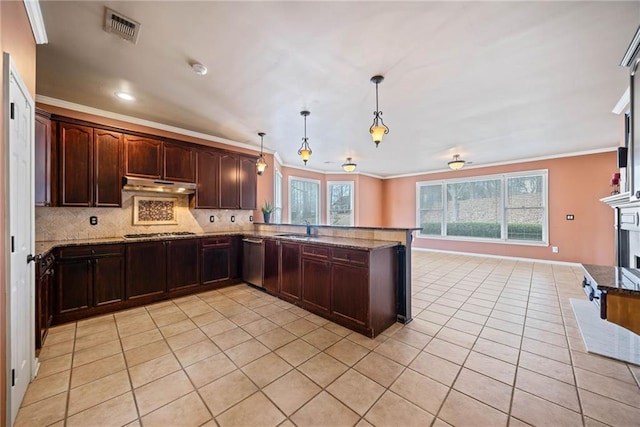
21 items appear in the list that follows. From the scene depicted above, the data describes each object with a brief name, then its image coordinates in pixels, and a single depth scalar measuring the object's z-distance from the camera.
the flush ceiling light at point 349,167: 5.80
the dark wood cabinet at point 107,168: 3.29
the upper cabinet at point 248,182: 4.78
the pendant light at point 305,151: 3.62
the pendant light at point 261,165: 4.33
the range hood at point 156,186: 3.48
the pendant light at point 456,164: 5.59
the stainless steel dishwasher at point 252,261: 4.02
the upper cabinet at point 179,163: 3.87
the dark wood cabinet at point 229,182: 4.50
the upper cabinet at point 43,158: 2.59
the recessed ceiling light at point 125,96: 3.06
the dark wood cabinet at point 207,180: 4.20
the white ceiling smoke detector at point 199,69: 2.46
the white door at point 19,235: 1.49
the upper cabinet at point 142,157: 3.53
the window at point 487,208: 6.27
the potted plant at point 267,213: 5.13
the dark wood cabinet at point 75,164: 3.04
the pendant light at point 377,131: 2.68
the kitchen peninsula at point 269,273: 2.63
